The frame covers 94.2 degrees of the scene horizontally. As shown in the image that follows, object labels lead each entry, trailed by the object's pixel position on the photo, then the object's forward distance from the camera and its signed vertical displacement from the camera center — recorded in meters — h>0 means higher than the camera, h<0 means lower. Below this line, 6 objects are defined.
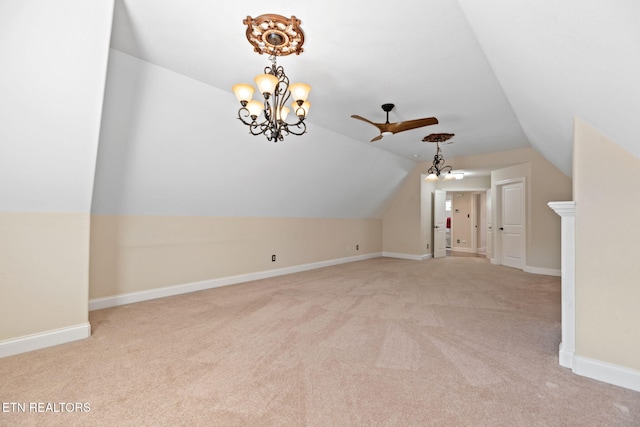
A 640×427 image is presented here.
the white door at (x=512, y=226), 6.61 +0.15
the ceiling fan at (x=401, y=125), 3.55 +1.26
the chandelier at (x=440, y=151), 5.17 +1.61
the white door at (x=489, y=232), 8.22 -0.02
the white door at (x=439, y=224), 8.52 +0.14
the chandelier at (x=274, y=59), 2.27 +1.47
